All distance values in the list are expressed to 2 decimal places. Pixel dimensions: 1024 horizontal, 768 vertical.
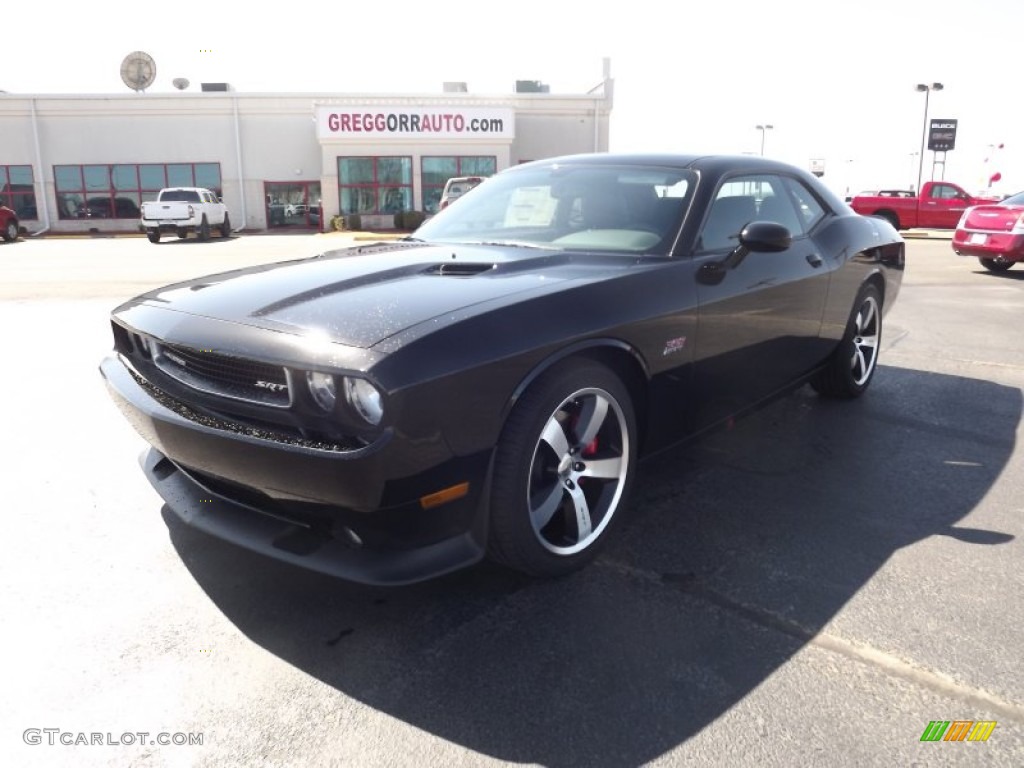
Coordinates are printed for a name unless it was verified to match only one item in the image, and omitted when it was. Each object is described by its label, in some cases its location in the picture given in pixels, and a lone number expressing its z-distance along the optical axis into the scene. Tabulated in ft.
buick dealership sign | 121.60
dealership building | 106.42
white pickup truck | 79.61
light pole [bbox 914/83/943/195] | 119.89
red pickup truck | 87.45
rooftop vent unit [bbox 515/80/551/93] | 114.21
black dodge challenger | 7.29
